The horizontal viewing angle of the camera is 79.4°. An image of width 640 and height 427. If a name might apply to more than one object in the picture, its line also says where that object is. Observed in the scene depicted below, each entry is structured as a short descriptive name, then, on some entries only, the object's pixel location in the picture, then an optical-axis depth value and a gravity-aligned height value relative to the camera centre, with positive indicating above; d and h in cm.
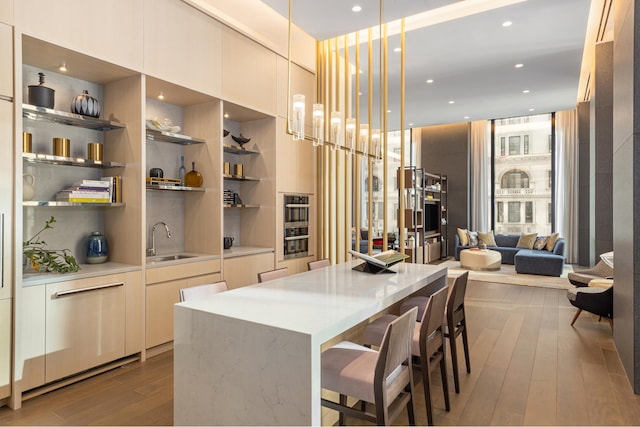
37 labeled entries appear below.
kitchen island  159 -63
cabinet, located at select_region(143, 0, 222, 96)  343 +160
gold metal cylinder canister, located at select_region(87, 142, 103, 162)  342 +55
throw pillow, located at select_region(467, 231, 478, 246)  952 -64
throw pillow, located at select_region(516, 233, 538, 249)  900 -68
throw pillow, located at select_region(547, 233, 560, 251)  839 -63
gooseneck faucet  402 -26
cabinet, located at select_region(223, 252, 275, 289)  425 -64
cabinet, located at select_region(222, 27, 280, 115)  420 +162
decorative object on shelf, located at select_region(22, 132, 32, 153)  287 +53
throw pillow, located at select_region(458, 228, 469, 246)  955 -62
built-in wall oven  506 -18
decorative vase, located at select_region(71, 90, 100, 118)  320 +90
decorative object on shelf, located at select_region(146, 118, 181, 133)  364 +84
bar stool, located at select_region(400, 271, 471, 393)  276 -76
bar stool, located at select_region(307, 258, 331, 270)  359 -50
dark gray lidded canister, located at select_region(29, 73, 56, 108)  292 +90
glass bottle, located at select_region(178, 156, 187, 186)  423 +45
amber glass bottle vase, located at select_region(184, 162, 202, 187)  417 +36
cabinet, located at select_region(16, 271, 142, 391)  263 -85
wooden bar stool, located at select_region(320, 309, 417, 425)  167 -76
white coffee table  820 -102
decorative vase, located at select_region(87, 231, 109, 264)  338 -32
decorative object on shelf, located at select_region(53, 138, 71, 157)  312 +54
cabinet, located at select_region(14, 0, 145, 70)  266 +141
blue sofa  752 -97
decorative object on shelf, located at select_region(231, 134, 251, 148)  471 +90
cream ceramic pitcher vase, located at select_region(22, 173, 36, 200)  289 +20
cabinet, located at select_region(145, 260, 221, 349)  340 -75
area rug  674 -125
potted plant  282 -34
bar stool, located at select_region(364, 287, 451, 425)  219 -79
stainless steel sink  389 -47
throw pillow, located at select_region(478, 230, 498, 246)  952 -67
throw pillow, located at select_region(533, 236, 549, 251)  857 -69
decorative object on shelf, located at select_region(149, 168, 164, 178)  392 +41
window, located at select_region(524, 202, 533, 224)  988 +0
